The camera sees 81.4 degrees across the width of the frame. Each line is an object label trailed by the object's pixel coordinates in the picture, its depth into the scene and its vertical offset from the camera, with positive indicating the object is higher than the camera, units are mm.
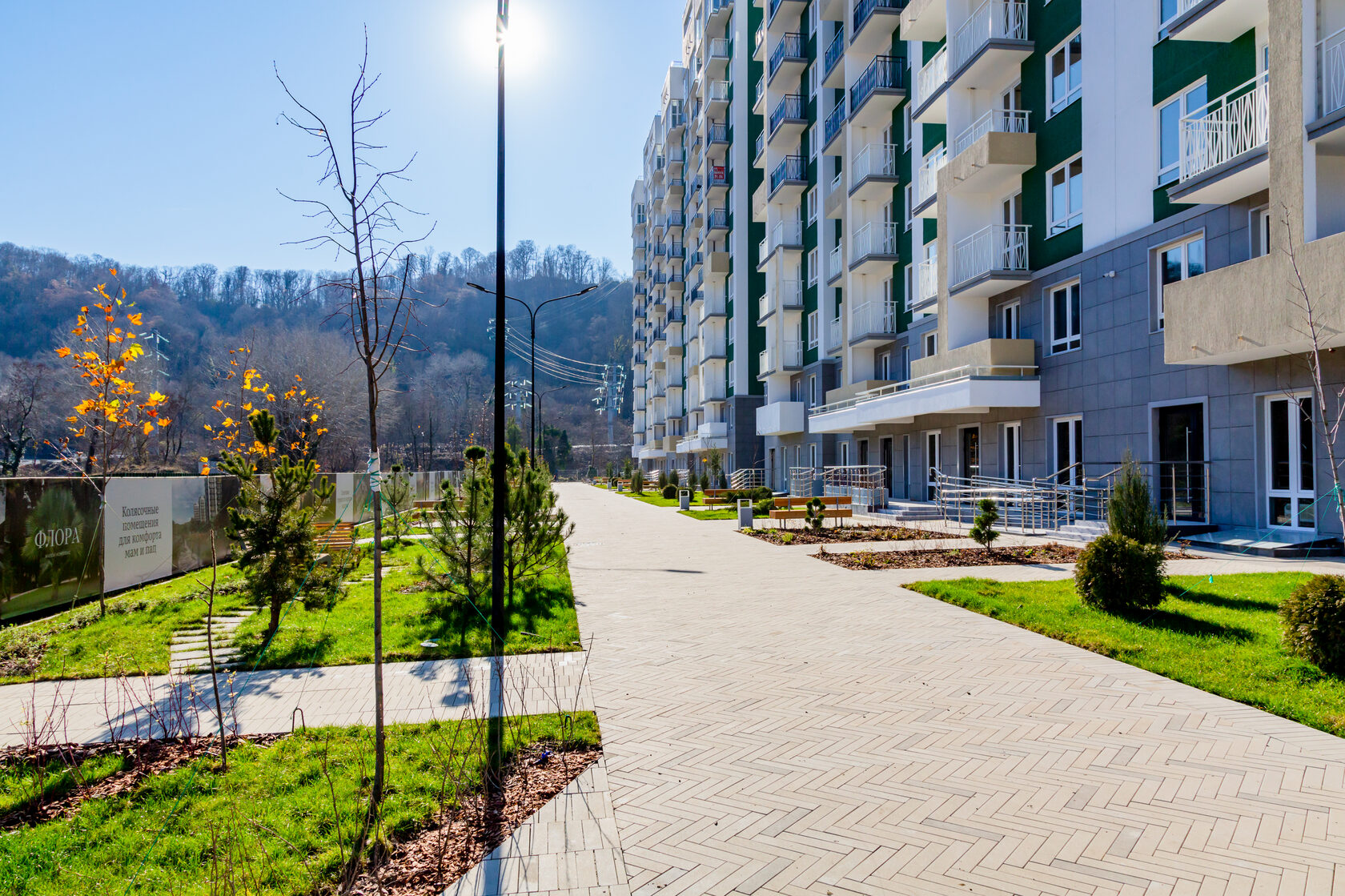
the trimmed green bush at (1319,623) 5934 -1263
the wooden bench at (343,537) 14411 -1453
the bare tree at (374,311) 3969 +911
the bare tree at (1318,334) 11602 +1880
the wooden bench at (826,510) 20969 -1325
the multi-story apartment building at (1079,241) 12914 +5061
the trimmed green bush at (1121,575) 8352 -1234
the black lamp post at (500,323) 7535 +1387
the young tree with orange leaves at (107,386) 10906 +1182
